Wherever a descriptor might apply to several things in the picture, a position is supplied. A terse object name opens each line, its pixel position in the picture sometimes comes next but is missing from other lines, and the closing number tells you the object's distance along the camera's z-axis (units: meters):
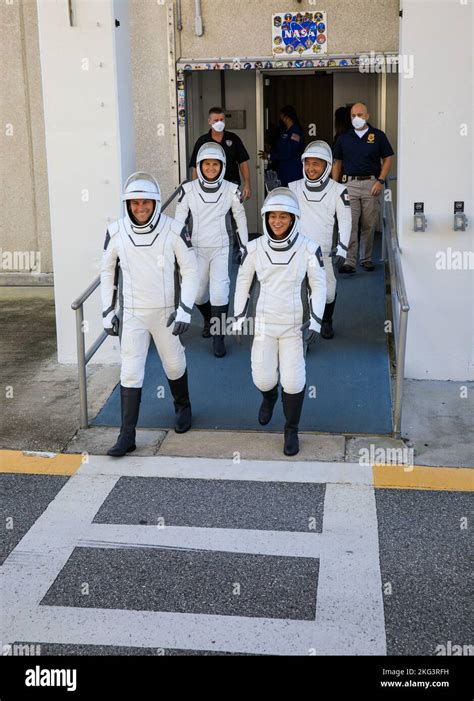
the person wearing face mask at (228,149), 10.25
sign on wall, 10.64
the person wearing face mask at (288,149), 12.21
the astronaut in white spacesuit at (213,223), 9.00
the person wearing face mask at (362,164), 10.38
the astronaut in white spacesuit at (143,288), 7.48
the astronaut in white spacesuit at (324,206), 8.98
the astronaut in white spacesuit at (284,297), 7.24
